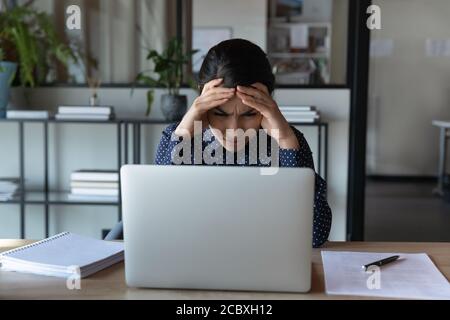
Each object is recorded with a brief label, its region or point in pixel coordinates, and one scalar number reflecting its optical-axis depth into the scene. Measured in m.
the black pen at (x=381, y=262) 1.28
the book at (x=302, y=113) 3.15
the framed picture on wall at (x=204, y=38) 3.60
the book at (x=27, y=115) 3.19
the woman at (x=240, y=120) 1.51
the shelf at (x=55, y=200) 3.15
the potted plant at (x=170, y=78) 3.17
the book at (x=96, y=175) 3.17
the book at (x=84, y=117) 3.15
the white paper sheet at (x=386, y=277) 1.12
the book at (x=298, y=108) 3.15
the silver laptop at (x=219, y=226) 1.06
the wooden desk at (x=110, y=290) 1.10
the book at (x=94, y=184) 3.16
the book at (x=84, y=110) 3.16
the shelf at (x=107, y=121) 3.15
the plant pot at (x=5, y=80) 3.15
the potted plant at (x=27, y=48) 3.17
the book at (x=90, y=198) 3.15
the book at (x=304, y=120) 3.14
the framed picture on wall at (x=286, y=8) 4.00
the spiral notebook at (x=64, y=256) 1.25
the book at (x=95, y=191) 3.16
